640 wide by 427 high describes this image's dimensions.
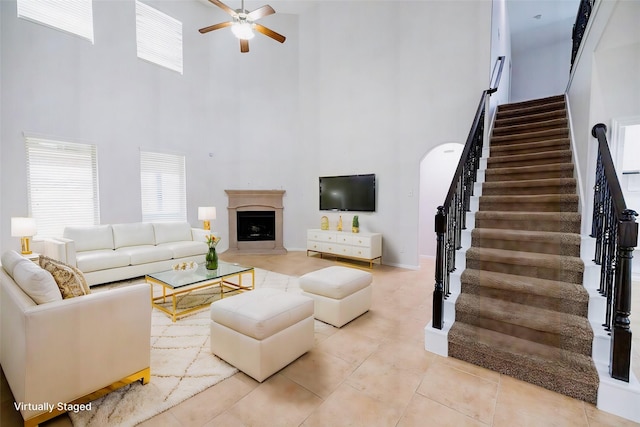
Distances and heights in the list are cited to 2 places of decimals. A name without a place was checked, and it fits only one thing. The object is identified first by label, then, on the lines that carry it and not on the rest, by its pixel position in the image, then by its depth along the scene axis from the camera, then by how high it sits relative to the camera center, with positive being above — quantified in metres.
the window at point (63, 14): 4.11 +2.83
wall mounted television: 5.62 +0.20
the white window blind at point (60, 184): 4.20 +0.29
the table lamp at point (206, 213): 5.19 -0.19
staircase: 1.96 -0.67
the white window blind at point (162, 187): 5.39 +0.31
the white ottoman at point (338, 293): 2.80 -0.92
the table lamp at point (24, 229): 3.40 -0.31
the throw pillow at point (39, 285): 1.59 -0.46
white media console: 5.24 -0.81
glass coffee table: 2.93 -0.81
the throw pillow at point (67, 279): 1.72 -0.47
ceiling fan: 3.29 +2.18
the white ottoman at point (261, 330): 1.97 -0.94
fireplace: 6.47 -0.43
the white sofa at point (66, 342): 1.49 -0.80
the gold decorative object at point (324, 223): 6.14 -0.44
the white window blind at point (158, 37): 5.25 +3.13
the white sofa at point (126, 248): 3.76 -0.69
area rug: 1.65 -1.21
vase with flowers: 3.44 -0.66
